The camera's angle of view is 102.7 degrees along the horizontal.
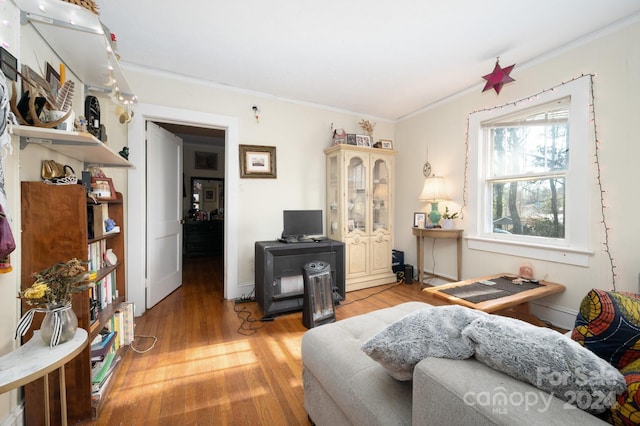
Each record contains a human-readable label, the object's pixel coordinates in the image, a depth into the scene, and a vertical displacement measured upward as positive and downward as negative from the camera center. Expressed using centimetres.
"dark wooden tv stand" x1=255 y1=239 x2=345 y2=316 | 264 -64
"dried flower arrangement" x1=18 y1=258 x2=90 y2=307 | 103 -32
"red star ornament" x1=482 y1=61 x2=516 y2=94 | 246 +131
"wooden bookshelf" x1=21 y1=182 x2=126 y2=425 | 126 -20
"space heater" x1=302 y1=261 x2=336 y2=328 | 240 -82
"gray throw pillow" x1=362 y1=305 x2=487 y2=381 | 78 -41
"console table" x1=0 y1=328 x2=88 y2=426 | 85 -56
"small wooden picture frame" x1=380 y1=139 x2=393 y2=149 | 374 +98
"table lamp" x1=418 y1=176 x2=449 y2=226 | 336 +22
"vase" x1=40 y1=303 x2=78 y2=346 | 105 -48
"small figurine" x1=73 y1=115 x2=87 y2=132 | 137 +48
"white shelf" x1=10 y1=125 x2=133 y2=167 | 117 +36
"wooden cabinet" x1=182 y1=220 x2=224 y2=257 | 540 -60
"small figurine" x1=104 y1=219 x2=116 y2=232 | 182 -11
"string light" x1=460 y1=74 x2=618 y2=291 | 210 +20
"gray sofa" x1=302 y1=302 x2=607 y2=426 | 58 -61
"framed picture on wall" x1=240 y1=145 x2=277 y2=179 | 313 +61
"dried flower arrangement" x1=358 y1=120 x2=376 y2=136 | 376 +126
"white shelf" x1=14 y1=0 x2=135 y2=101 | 125 +98
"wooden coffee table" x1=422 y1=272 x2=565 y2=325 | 191 -70
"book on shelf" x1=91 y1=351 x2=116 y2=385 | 148 -97
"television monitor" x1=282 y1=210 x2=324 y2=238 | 305 -15
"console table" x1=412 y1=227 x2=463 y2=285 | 320 -32
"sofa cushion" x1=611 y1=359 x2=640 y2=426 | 53 -42
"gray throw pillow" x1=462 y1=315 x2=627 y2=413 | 58 -38
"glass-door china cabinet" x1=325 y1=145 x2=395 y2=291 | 343 +1
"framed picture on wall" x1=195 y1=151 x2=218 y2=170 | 585 +115
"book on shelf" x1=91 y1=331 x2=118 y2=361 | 157 -86
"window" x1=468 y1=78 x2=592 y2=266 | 227 +35
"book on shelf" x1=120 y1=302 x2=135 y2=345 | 197 -88
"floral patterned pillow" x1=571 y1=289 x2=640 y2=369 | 71 -34
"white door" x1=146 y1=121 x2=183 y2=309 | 281 -4
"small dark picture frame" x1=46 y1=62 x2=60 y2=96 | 150 +79
